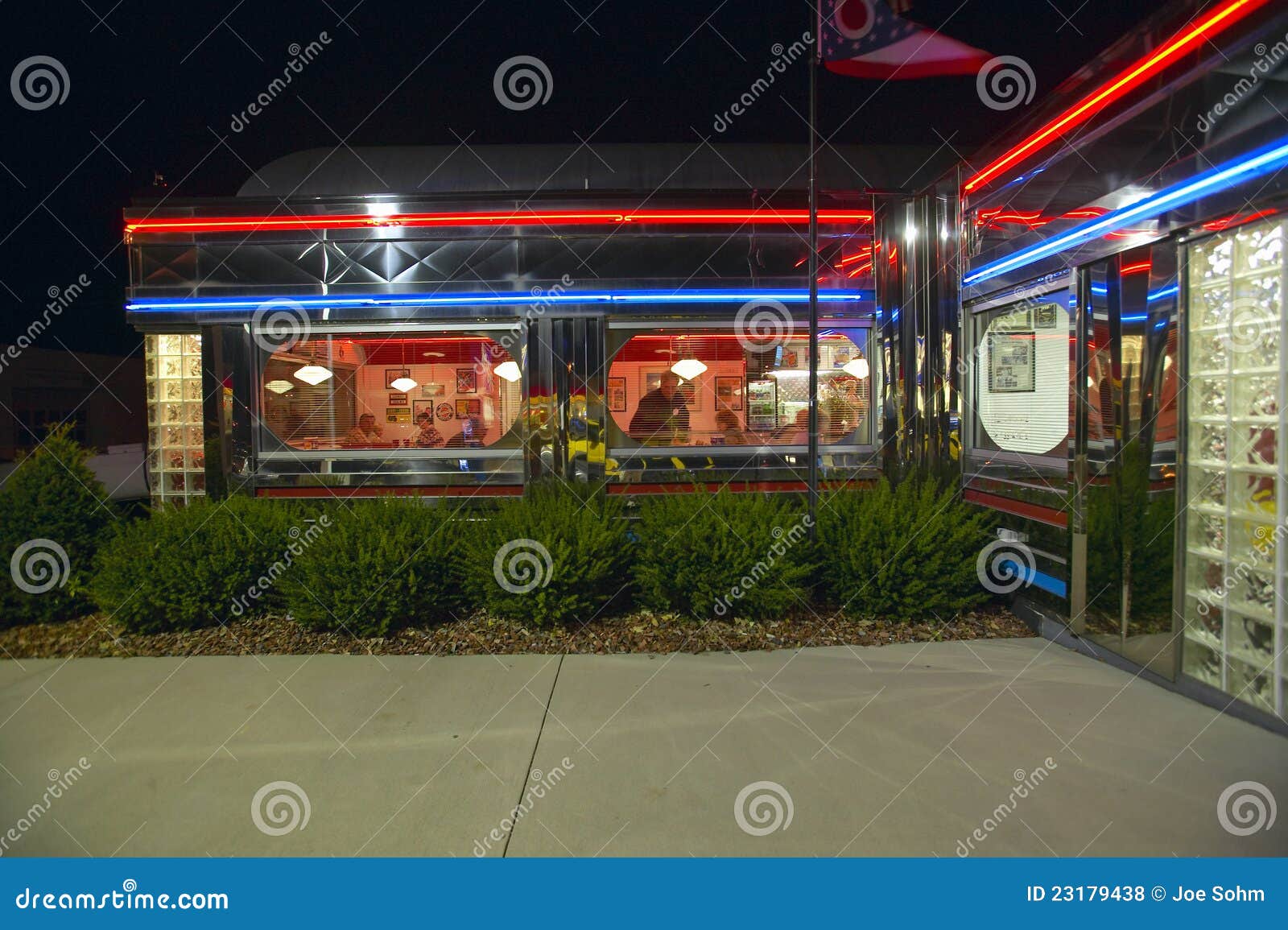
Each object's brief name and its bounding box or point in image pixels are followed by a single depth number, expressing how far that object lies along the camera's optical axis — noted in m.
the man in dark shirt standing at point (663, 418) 6.89
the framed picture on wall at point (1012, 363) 5.87
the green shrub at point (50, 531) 5.64
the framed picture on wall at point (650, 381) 6.93
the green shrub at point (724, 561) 5.30
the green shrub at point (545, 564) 5.27
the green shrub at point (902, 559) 5.40
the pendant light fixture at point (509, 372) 6.96
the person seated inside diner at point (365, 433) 7.06
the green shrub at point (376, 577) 5.23
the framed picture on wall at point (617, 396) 6.90
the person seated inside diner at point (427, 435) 7.03
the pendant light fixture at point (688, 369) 7.00
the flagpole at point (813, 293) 5.44
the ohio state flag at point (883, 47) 5.79
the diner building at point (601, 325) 6.29
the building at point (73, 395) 30.08
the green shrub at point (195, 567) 5.34
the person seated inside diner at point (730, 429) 6.93
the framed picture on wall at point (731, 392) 7.03
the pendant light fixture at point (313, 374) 6.99
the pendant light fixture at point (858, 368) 6.92
